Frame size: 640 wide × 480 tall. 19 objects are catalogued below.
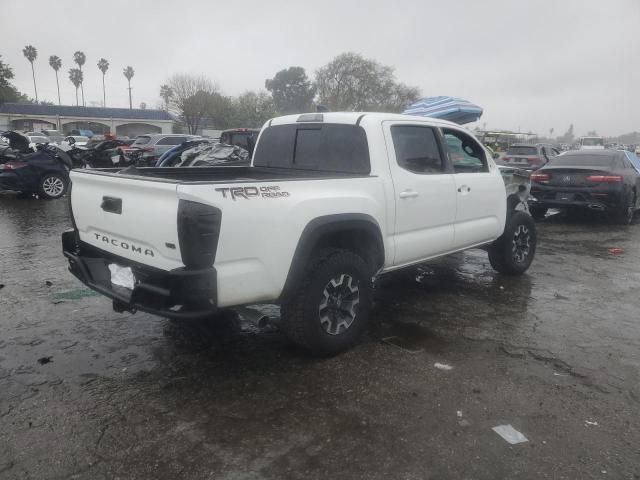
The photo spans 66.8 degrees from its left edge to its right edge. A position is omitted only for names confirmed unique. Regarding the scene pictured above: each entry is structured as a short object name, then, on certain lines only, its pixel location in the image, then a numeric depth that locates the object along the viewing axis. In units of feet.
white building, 189.81
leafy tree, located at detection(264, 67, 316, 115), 222.69
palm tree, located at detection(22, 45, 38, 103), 282.77
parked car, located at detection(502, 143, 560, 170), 53.67
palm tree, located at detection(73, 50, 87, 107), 285.43
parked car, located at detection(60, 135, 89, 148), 121.47
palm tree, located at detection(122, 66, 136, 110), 290.97
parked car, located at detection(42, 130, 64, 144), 118.52
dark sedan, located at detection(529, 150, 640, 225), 31.12
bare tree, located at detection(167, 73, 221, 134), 177.27
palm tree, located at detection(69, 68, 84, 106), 284.20
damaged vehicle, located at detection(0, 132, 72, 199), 38.14
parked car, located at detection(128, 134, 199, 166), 54.49
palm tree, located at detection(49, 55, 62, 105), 286.46
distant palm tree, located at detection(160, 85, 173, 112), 186.91
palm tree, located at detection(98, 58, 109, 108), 285.23
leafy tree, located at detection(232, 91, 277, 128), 178.40
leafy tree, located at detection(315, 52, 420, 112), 184.65
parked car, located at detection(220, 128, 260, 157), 44.81
